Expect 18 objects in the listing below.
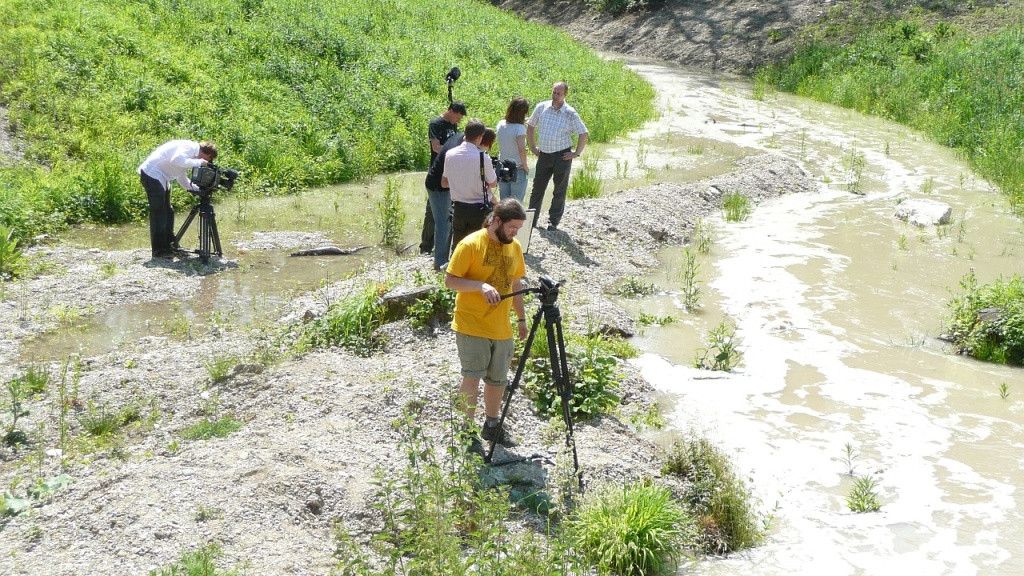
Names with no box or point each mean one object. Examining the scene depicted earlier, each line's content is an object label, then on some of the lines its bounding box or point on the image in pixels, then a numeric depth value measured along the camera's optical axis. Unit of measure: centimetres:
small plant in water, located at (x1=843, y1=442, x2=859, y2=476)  728
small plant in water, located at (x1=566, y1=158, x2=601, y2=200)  1548
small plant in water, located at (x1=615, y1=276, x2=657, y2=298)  1138
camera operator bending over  1105
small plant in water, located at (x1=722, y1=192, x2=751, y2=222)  1535
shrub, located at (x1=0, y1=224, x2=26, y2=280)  1061
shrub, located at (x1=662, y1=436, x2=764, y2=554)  616
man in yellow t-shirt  602
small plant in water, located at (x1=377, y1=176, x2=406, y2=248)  1281
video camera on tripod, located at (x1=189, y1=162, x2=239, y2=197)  1080
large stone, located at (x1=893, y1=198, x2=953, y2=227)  1517
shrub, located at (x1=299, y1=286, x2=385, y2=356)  854
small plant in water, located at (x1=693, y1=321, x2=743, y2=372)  918
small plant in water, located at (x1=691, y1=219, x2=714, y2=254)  1366
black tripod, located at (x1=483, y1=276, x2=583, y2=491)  588
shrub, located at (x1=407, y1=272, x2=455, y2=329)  876
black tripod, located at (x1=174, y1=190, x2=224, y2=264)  1118
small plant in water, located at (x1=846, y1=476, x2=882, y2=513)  672
